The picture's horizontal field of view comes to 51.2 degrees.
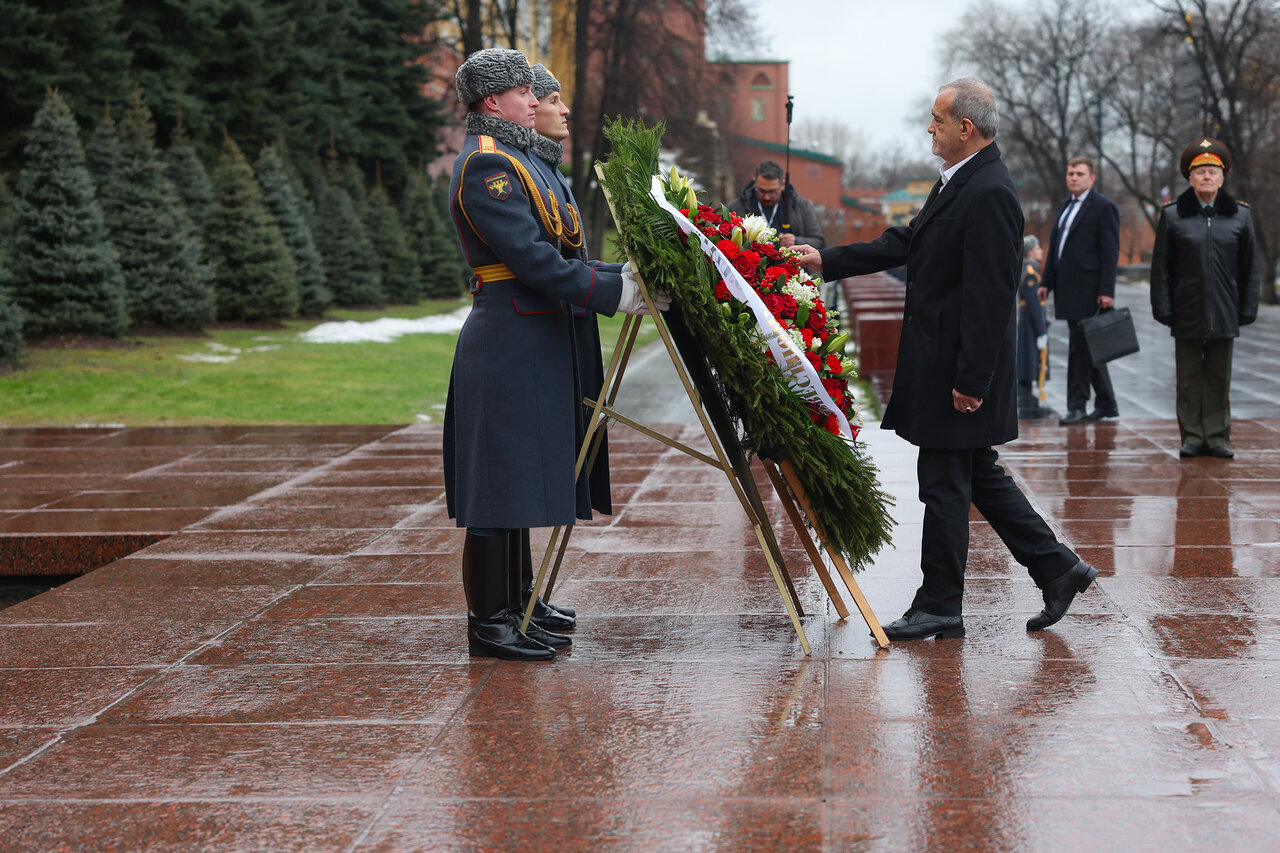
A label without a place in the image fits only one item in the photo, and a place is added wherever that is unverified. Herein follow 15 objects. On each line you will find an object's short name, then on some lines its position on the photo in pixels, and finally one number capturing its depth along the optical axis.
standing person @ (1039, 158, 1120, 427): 9.94
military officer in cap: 8.47
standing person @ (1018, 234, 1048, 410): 11.73
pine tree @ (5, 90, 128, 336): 16.47
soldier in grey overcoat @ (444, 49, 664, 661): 4.24
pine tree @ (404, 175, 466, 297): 32.75
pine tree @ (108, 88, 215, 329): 18.81
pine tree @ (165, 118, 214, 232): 21.80
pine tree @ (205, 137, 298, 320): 21.56
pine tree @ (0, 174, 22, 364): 14.34
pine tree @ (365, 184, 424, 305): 30.27
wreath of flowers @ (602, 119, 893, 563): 4.14
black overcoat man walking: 4.37
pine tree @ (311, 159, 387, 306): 27.45
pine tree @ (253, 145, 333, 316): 24.20
